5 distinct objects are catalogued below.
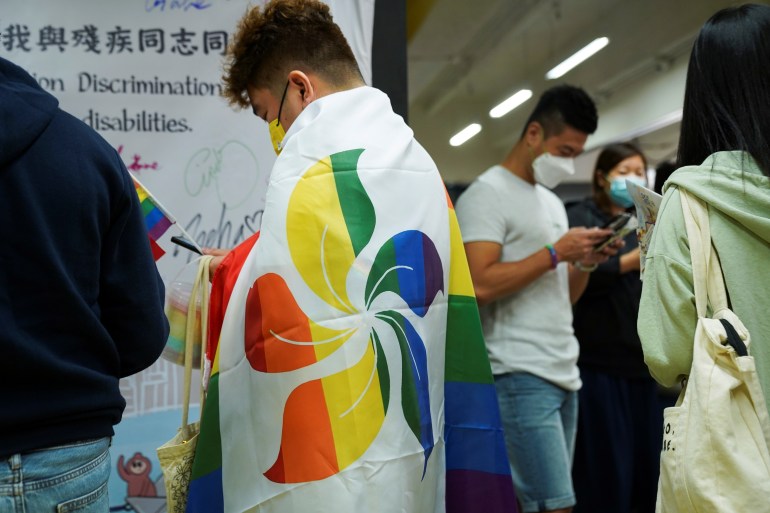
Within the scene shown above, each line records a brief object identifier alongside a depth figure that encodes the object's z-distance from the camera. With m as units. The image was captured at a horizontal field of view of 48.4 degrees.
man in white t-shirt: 2.82
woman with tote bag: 1.41
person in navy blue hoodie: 1.42
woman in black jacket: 3.62
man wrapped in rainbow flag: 1.62
